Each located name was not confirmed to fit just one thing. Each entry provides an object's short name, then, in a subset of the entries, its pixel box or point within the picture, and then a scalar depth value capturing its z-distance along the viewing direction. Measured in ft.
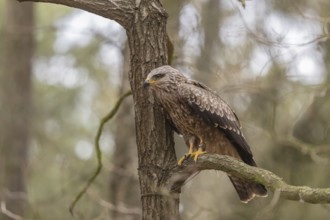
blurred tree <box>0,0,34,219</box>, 84.94
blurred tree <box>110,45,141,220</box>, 73.25
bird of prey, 41.86
